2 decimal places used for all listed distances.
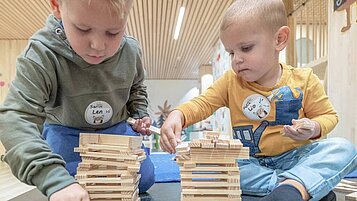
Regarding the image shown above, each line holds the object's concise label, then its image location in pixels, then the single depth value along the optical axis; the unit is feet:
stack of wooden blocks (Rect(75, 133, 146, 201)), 2.70
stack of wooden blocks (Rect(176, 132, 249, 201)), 2.67
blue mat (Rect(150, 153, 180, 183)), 4.64
